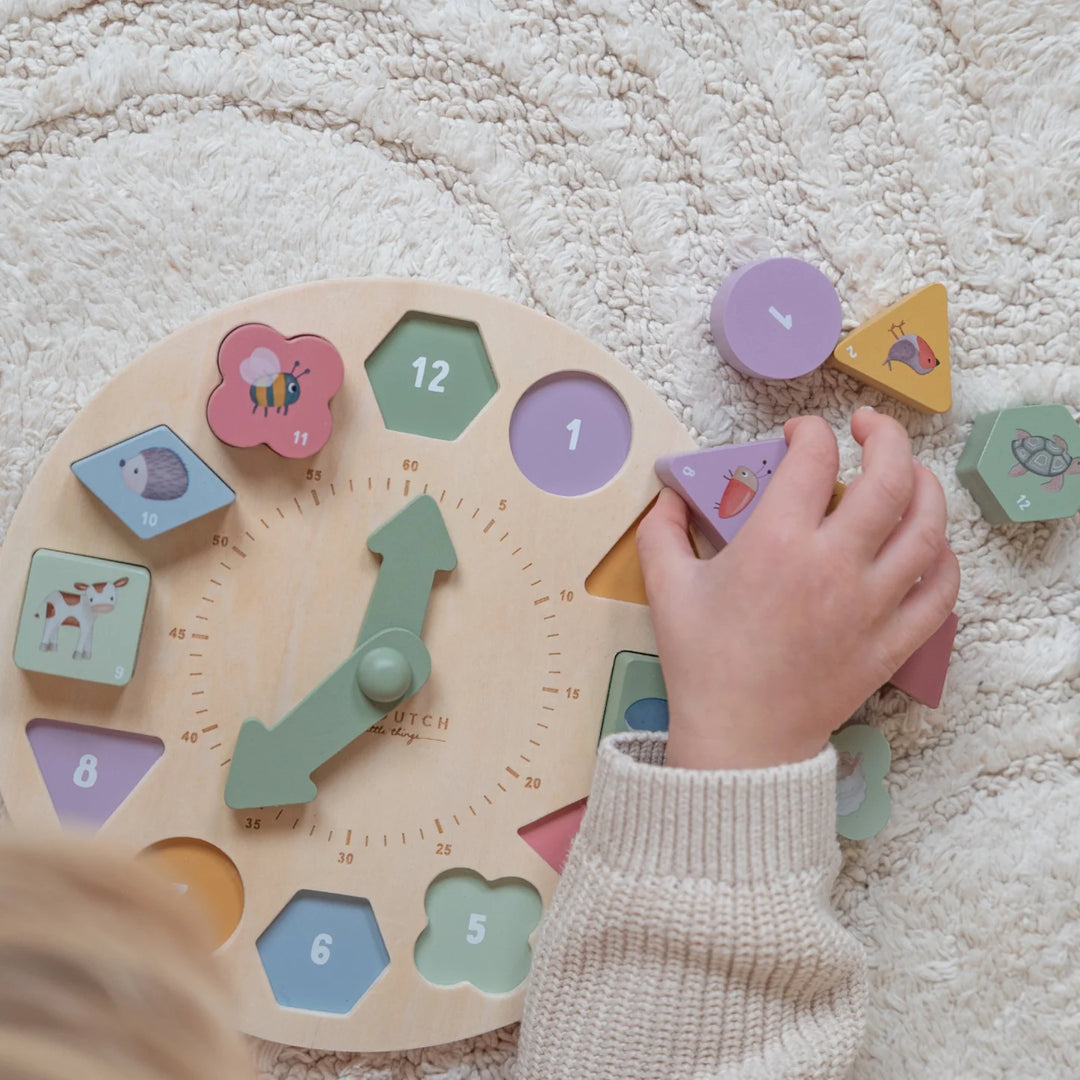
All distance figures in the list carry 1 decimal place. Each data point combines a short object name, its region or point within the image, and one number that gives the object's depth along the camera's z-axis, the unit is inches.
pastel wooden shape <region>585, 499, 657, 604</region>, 23.6
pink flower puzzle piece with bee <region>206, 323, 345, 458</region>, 22.0
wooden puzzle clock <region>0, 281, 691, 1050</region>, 22.1
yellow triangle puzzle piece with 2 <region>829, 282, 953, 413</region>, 24.2
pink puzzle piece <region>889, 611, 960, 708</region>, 24.2
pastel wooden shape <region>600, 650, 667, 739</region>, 23.3
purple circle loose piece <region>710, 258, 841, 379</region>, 23.7
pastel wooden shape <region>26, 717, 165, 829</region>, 22.3
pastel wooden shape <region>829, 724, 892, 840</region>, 24.6
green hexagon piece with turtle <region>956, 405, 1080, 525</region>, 24.6
